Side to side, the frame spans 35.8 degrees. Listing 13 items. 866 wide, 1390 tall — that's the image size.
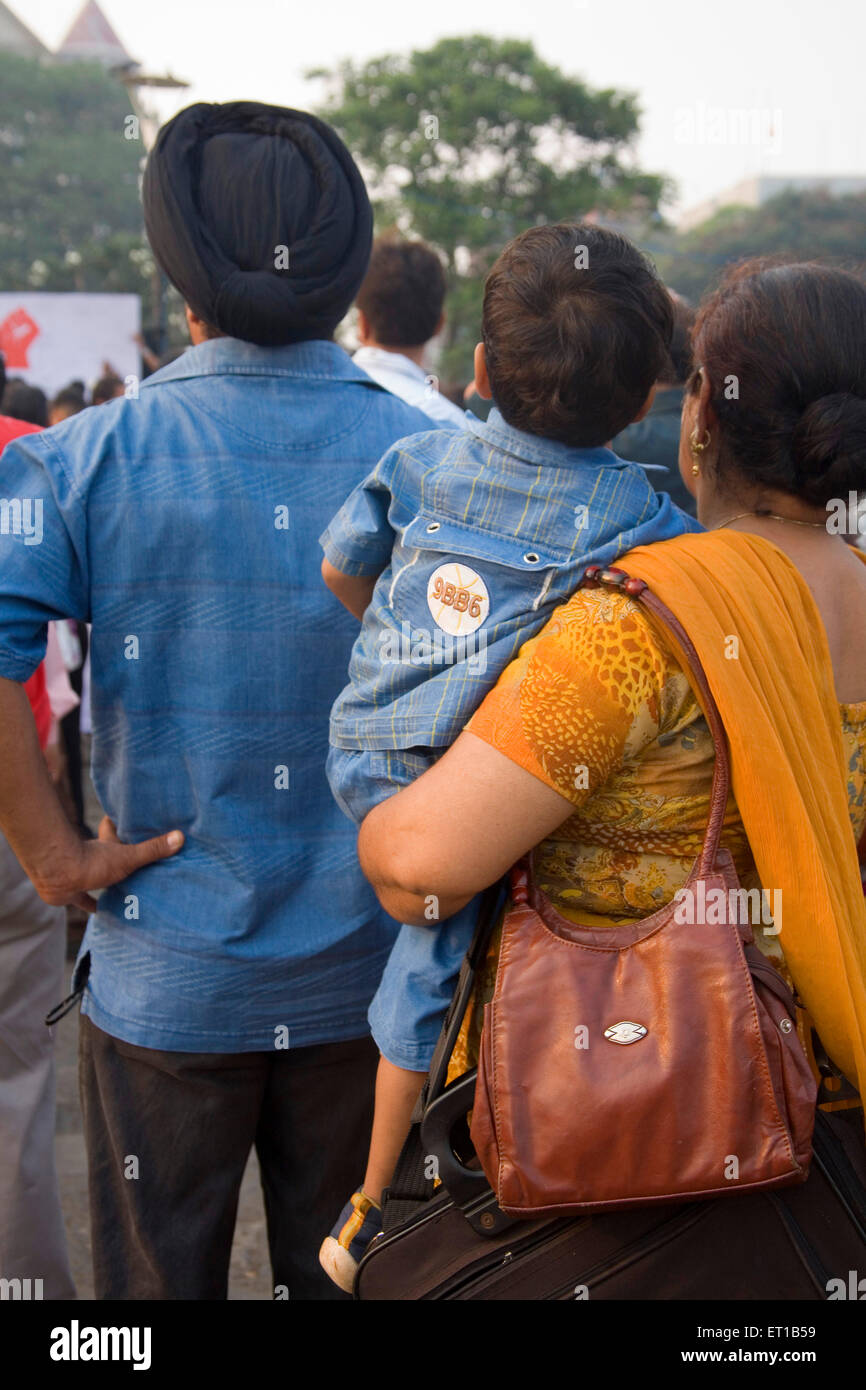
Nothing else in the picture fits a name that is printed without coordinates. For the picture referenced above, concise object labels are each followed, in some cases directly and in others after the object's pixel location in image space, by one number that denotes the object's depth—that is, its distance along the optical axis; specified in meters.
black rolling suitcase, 1.37
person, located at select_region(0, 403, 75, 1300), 2.50
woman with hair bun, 1.35
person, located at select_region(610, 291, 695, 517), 3.15
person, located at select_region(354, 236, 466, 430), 4.04
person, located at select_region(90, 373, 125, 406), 7.64
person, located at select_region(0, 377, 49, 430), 6.07
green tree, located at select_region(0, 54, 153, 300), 49.19
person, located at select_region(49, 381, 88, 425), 7.44
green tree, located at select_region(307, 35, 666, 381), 28.69
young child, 1.46
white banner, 9.02
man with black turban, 1.82
